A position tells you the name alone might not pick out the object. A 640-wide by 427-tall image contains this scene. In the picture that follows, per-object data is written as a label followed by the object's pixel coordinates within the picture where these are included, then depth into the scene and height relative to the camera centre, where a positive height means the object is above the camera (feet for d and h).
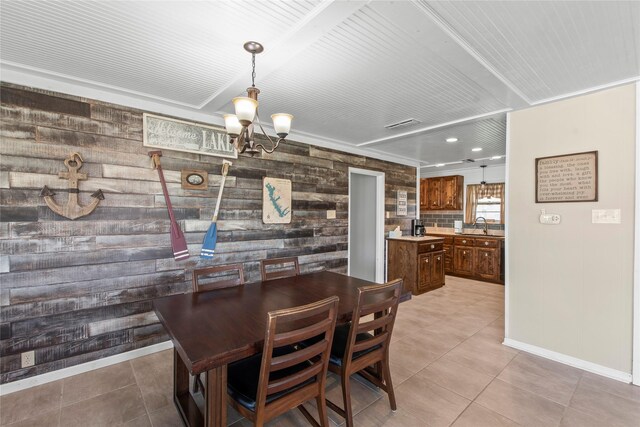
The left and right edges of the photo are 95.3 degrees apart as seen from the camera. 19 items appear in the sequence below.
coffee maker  18.76 -1.06
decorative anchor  7.86 +0.47
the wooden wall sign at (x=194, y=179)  9.86 +1.08
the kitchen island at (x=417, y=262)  15.98 -2.88
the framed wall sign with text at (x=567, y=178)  8.38 +1.03
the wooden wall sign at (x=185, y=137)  9.35 +2.53
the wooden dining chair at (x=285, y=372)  4.52 -2.87
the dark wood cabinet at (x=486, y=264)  18.49 -3.37
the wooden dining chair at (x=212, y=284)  7.30 -1.92
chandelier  6.24 +1.90
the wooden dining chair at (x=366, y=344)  5.75 -2.96
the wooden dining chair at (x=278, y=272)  8.96 -1.92
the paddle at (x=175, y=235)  9.38 -0.82
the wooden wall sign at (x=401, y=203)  18.21 +0.53
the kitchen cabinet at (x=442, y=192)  22.22 +1.51
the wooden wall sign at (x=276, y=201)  11.83 +0.43
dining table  4.39 -2.04
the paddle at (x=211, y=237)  10.16 -0.94
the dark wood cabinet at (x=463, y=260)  19.75 -3.32
